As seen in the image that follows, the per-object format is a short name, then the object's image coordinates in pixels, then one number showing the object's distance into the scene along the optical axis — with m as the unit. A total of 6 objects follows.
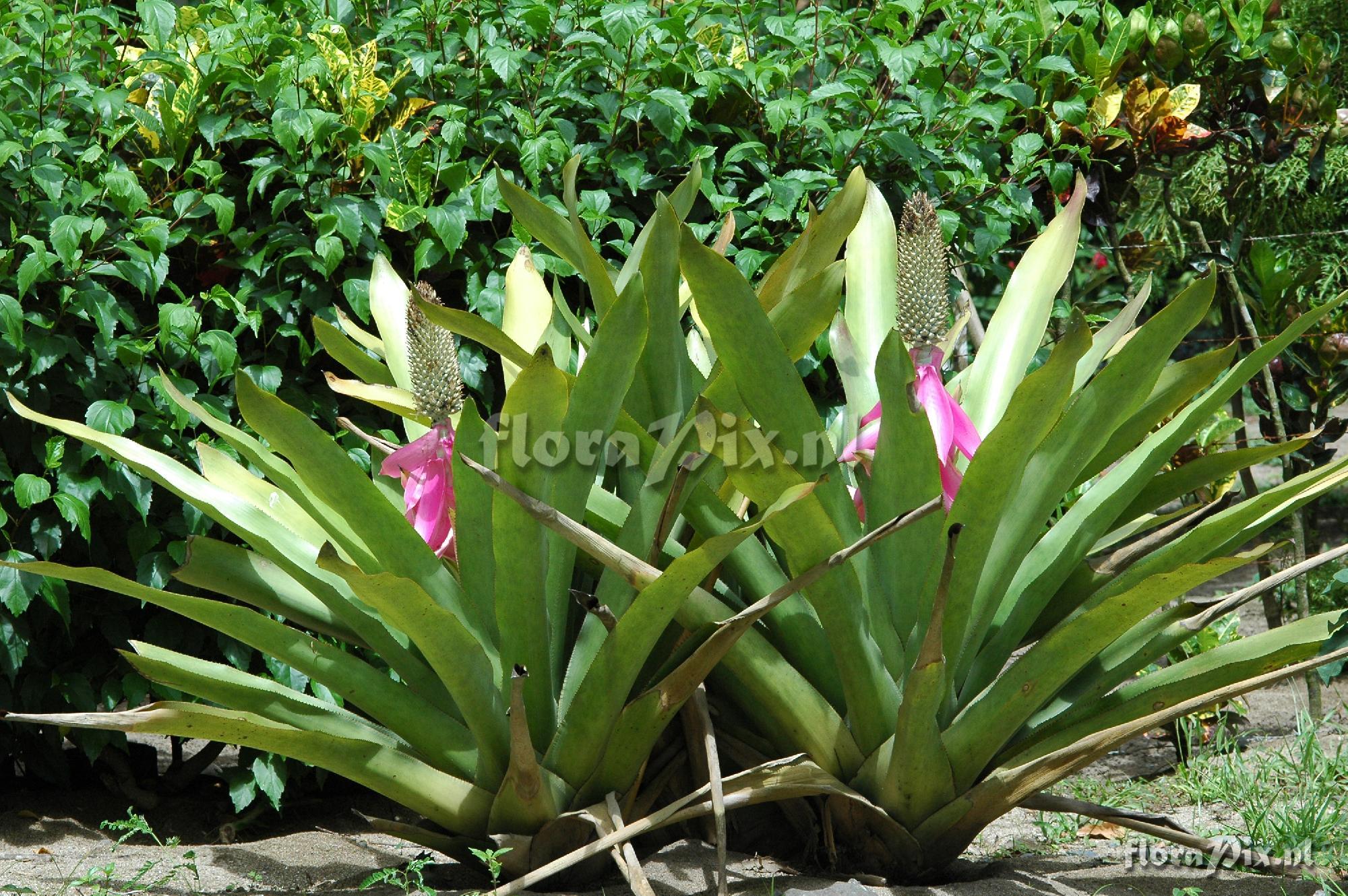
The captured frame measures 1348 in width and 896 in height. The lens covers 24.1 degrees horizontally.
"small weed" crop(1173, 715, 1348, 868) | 4.04
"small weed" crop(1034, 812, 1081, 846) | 4.27
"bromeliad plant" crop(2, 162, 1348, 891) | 3.65
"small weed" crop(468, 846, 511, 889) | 3.60
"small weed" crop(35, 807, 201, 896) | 3.76
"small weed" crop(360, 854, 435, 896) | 3.69
